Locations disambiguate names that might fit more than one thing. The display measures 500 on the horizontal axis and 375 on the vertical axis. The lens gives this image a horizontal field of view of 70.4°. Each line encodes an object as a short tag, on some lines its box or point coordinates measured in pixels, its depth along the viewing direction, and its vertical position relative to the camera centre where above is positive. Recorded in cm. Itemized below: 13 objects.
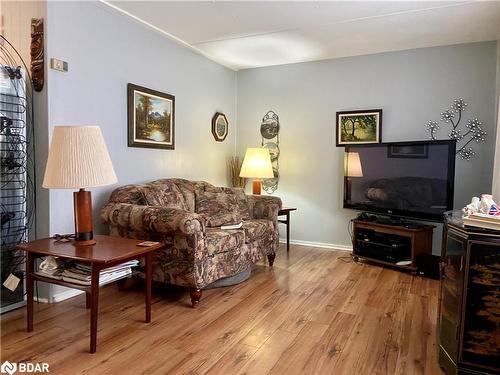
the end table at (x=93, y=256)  194 -53
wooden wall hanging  261 +80
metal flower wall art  379 +42
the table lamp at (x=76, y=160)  206 +2
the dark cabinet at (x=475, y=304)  165 -65
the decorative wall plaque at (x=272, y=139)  492 +37
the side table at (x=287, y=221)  423 -67
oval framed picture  468 +52
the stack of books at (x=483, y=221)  164 -25
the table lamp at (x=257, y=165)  445 +0
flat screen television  350 -12
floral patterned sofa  259 -52
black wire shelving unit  246 -6
